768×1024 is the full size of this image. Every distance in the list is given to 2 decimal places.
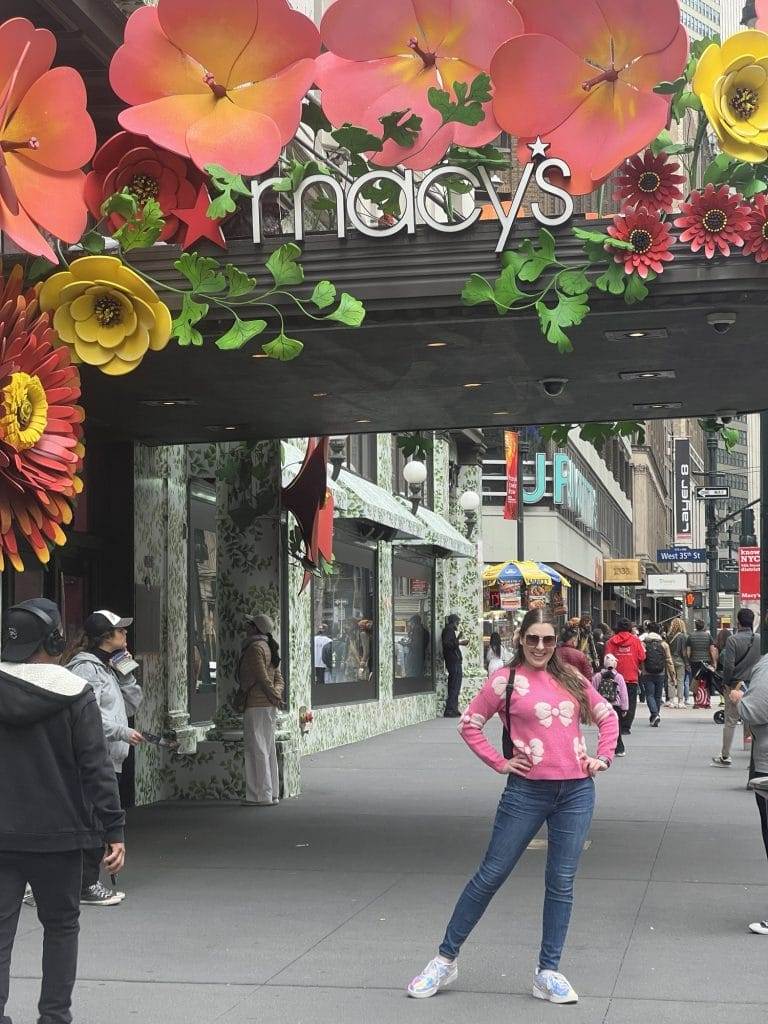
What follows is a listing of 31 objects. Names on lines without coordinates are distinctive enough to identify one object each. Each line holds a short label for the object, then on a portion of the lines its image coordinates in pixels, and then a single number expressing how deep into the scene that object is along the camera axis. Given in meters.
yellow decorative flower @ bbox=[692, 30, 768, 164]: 8.66
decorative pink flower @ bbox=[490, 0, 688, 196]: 8.68
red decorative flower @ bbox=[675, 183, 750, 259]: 8.96
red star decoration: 9.22
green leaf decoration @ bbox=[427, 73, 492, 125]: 8.81
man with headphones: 6.00
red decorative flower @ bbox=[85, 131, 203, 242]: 8.91
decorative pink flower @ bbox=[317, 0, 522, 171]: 8.84
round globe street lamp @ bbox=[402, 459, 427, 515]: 23.91
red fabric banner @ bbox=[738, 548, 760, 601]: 30.72
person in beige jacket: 15.17
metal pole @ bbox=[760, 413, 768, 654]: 16.17
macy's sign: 9.09
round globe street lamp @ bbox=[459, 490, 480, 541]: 31.57
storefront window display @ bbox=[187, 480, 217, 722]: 17.55
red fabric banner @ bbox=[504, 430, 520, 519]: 39.16
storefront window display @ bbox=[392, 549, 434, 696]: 27.62
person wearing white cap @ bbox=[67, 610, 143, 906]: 9.88
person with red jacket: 23.40
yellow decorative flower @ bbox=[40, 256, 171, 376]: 8.54
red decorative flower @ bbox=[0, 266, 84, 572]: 7.99
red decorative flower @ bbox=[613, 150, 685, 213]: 8.98
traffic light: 34.16
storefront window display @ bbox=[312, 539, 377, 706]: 22.22
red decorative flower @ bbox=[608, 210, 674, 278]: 8.99
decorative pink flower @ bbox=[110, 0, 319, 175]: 8.66
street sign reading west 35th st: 41.50
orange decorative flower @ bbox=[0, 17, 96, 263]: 7.87
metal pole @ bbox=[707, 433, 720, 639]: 39.96
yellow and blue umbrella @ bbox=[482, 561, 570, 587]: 35.03
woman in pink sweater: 7.16
